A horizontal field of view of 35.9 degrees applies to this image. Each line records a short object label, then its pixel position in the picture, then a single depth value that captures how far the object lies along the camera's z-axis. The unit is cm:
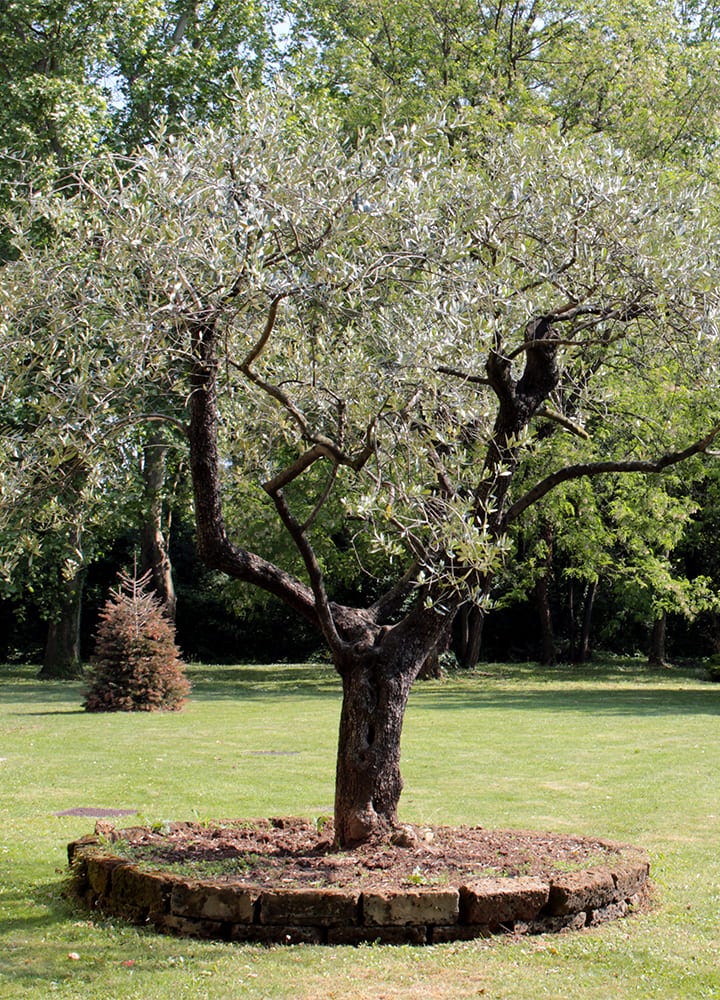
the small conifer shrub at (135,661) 1959
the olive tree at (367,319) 634
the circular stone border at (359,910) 630
